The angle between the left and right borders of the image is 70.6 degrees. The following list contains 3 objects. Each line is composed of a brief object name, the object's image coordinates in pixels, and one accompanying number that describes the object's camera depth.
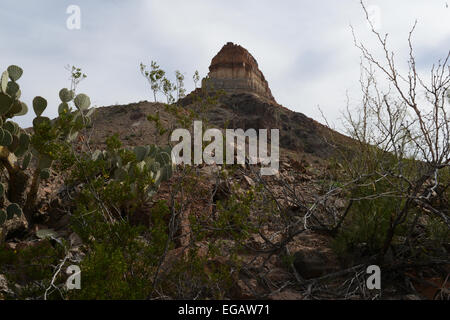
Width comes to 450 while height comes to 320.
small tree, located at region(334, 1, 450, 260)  2.67
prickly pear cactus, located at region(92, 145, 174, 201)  4.02
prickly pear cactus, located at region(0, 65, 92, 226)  3.90
